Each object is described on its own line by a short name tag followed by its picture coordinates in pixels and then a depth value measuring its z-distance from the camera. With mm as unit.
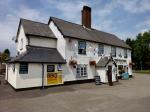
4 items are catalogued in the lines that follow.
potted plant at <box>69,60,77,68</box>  13454
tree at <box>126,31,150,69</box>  40767
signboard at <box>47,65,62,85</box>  12134
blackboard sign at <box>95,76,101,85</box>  13922
